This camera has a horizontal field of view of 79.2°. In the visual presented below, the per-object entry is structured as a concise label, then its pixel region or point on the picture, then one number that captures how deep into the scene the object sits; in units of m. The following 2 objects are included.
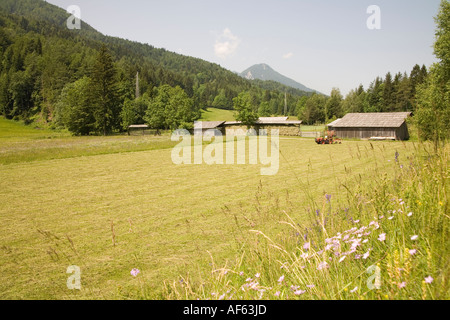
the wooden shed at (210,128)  64.07
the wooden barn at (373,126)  45.88
